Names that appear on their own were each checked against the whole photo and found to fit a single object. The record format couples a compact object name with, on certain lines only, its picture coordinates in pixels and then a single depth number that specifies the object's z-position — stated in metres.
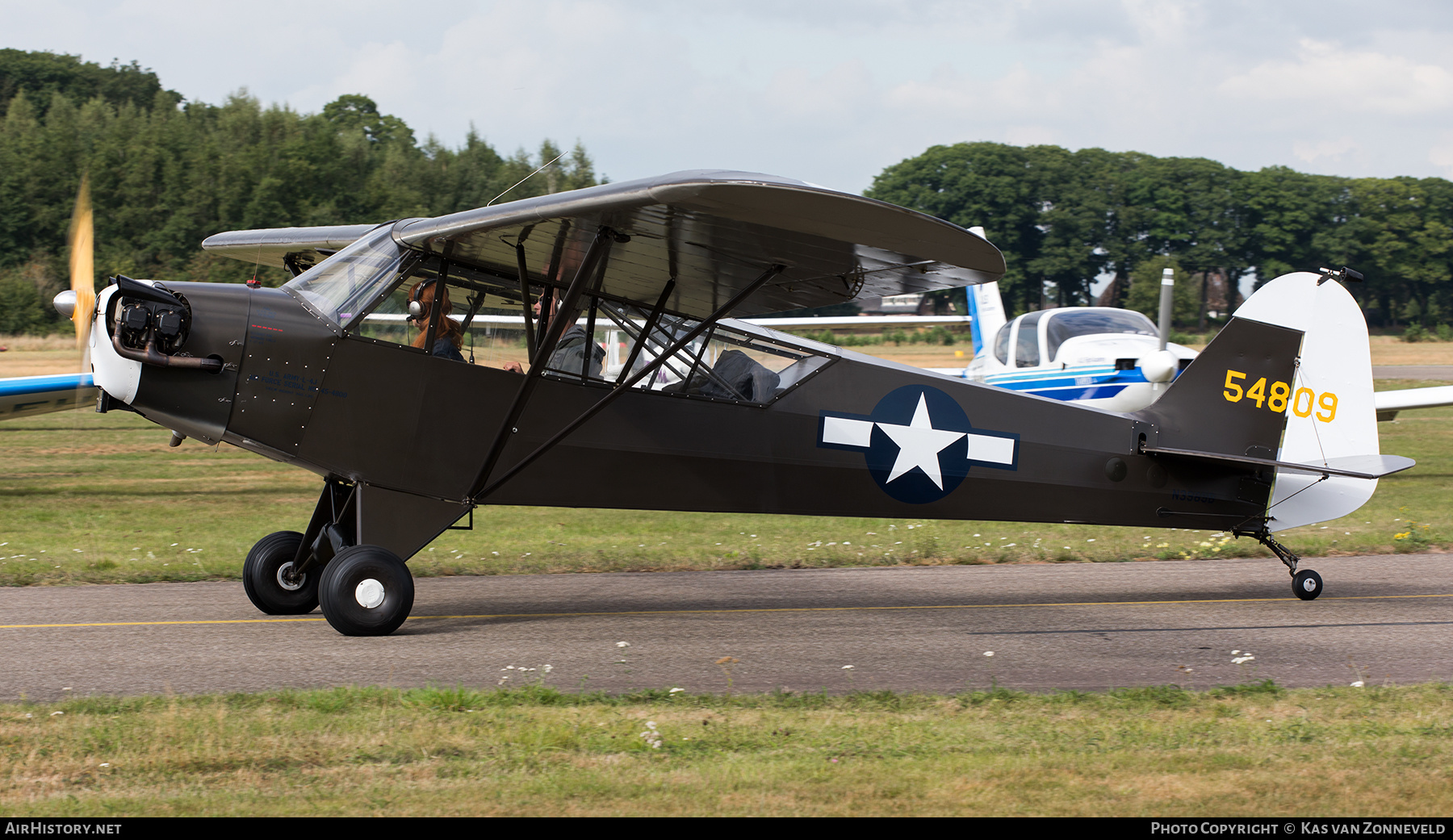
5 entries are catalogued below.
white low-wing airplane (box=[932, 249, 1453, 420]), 31.92
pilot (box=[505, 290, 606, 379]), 15.00
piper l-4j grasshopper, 13.01
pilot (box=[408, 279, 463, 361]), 14.30
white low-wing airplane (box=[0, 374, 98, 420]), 28.94
